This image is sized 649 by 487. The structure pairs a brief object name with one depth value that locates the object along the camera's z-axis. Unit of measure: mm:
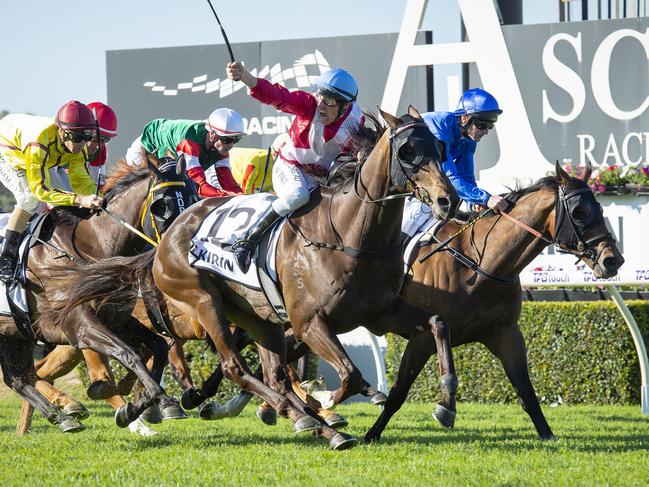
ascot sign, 25156
